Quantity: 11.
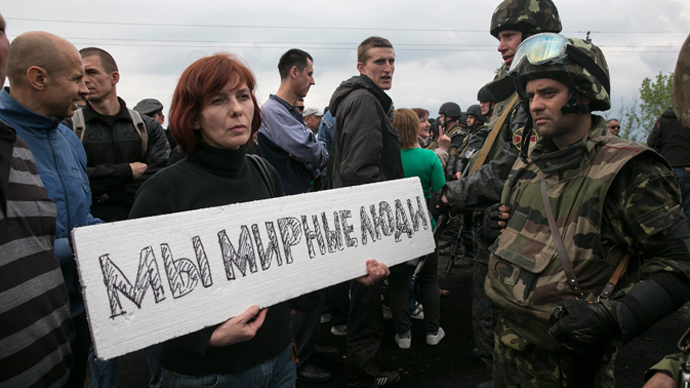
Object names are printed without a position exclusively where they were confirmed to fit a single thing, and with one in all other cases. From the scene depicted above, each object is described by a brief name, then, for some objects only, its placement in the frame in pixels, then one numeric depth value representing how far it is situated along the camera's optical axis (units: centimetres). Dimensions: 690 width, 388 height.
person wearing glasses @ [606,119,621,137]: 1080
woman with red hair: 149
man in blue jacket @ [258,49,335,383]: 365
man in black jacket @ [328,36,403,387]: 302
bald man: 196
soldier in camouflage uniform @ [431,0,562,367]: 271
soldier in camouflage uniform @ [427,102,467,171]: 988
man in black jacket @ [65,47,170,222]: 299
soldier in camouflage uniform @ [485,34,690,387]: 159
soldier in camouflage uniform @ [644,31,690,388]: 121
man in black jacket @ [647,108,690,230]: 605
